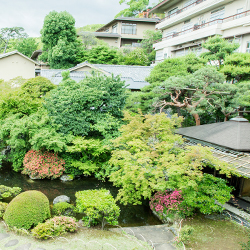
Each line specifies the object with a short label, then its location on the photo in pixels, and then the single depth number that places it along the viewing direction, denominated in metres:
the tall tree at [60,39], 34.41
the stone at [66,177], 14.52
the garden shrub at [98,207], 8.52
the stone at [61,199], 11.21
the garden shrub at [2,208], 9.09
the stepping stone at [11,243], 7.29
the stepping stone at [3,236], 7.80
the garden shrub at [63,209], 10.09
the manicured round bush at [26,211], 8.30
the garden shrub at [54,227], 7.73
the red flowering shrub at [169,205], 9.24
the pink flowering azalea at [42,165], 13.89
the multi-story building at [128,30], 45.22
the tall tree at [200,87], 14.02
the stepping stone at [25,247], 7.18
